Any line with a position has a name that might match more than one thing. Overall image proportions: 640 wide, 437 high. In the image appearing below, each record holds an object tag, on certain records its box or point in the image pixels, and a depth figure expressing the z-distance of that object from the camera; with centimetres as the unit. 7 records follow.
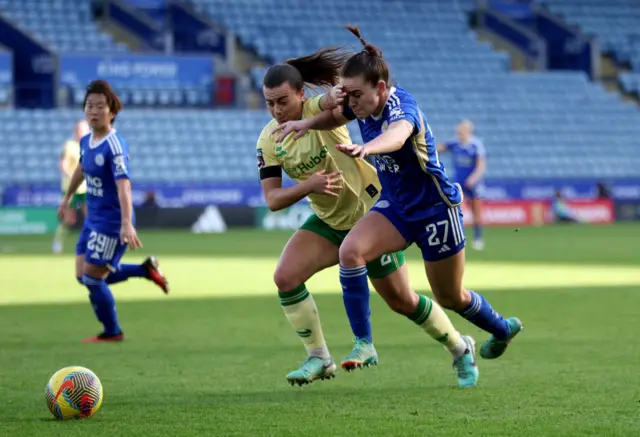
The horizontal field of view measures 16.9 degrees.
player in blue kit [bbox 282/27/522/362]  1175
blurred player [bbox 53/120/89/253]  2441
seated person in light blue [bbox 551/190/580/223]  6009
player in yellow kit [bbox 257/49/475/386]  1254
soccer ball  1087
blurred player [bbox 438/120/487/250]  3894
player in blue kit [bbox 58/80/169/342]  1670
